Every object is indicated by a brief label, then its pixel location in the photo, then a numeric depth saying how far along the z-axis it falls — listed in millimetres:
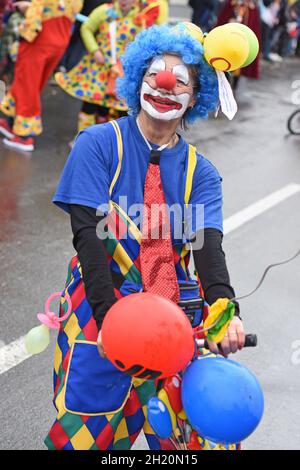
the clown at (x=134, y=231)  2477
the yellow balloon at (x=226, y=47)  2537
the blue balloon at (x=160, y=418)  2404
